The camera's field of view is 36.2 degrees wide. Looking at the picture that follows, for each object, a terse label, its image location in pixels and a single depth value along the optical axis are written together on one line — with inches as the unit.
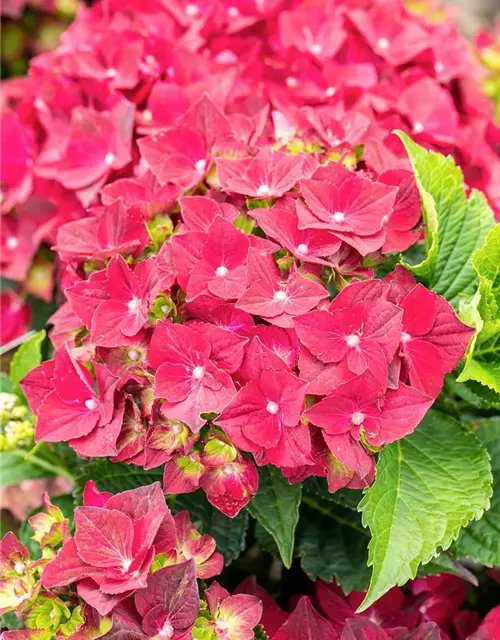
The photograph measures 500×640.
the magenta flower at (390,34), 44.0
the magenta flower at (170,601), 24.5
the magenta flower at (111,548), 24.8
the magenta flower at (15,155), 44.9
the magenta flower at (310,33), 44.6
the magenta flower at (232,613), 26.2
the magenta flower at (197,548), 27.7
